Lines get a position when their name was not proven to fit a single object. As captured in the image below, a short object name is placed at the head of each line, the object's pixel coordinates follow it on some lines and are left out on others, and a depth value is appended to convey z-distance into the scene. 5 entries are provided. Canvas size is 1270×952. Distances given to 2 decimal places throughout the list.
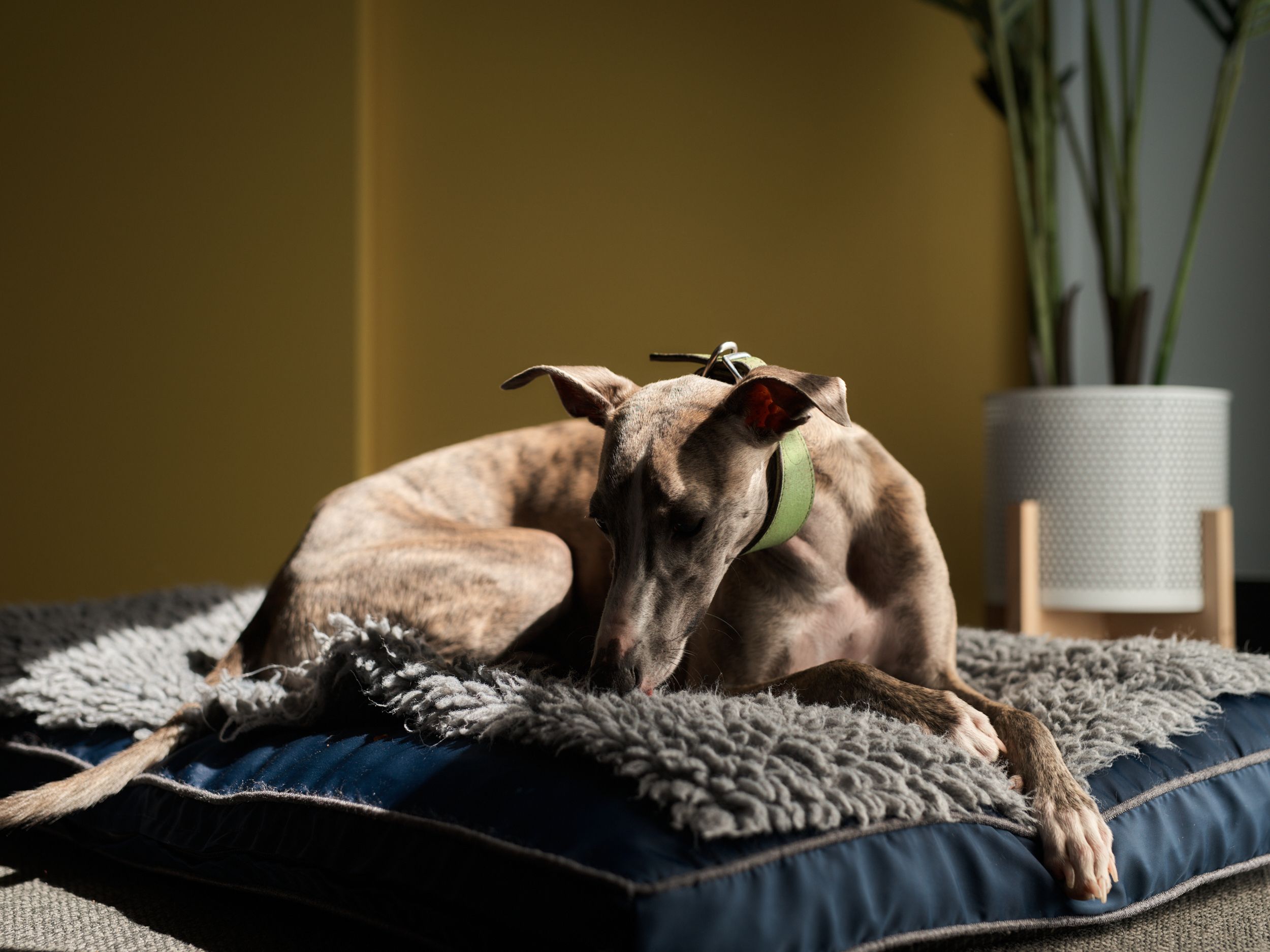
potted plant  3.06
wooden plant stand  3.07
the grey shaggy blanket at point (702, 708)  1.19
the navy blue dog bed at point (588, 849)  1.09
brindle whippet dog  1.44
